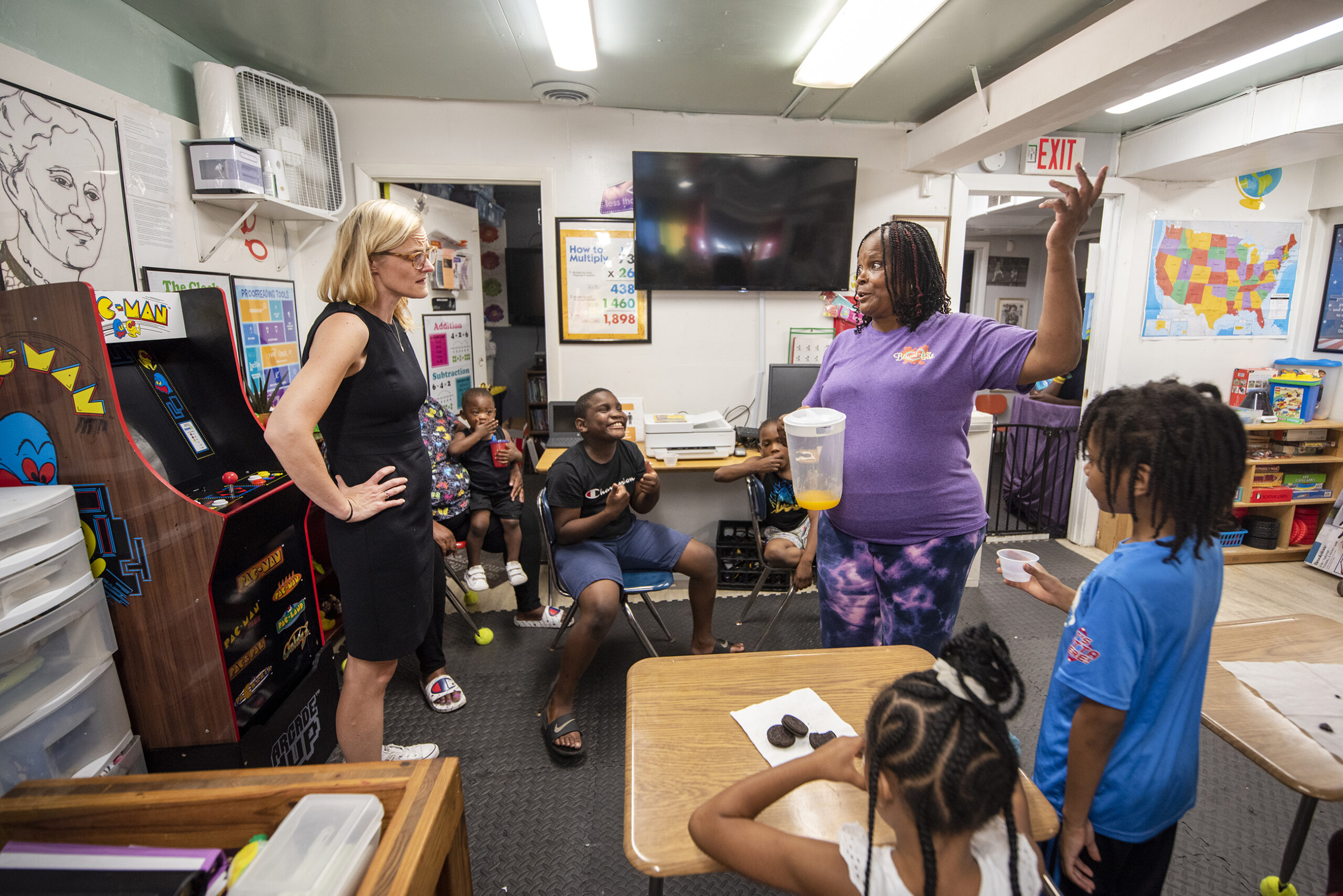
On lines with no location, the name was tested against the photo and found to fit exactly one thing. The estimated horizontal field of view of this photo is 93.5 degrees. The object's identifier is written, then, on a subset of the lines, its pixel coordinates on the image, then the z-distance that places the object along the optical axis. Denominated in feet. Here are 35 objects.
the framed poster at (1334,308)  12.72
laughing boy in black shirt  7.45
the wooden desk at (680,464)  10.76
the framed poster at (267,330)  9.36
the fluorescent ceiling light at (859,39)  7.17
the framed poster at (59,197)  6.01
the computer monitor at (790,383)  11.99
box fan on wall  8.30
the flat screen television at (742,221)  11.43
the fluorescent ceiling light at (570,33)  7.24
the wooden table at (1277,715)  3.58
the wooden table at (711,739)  3.20
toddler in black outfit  10.70
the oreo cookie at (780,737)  3.78
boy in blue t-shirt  3.25
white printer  11.08
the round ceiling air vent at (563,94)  10.16
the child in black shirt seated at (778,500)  8.59
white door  11.89
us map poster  12.78
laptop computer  11.42
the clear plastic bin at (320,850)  2.52
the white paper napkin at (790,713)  3.75
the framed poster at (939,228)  12.31
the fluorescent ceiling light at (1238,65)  7.77
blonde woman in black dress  4.71
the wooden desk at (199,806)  3.02
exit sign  12.17
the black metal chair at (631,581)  8.10
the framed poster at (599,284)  11.75
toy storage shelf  12.62
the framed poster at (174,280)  7.69
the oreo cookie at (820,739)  3.75
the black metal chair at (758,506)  9.76
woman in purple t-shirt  4.98
